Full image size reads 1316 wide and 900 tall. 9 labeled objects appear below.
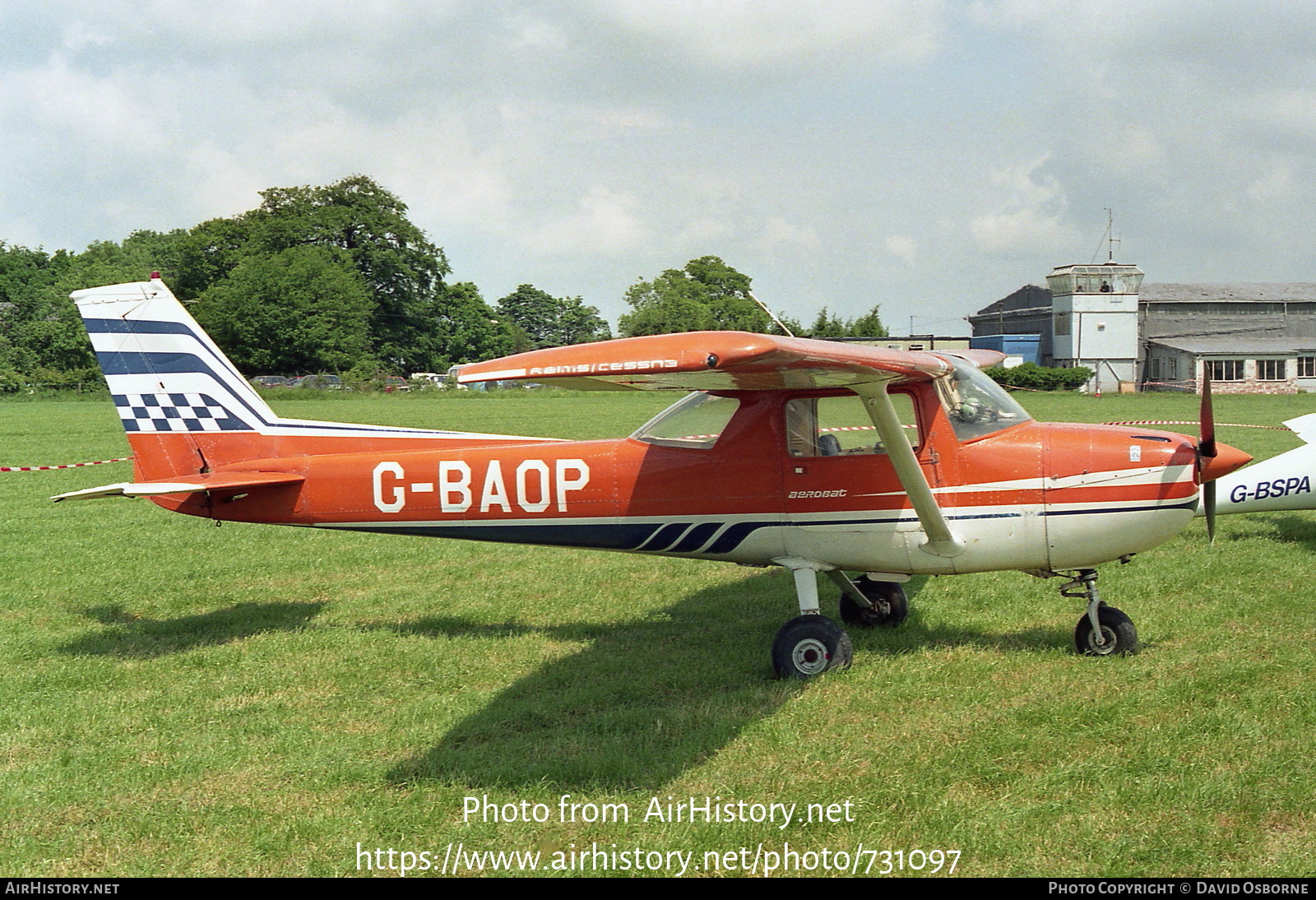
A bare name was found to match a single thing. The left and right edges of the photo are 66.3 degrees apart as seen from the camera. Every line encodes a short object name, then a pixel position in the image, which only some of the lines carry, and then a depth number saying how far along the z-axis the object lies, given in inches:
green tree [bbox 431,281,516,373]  3528.5
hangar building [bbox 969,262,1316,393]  2687.0
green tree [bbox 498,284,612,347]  4773.6
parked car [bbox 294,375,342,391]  2657.5
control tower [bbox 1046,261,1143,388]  2844.5
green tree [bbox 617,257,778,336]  3275.1
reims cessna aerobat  263.7
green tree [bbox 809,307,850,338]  2861.7
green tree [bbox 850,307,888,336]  2992.1
